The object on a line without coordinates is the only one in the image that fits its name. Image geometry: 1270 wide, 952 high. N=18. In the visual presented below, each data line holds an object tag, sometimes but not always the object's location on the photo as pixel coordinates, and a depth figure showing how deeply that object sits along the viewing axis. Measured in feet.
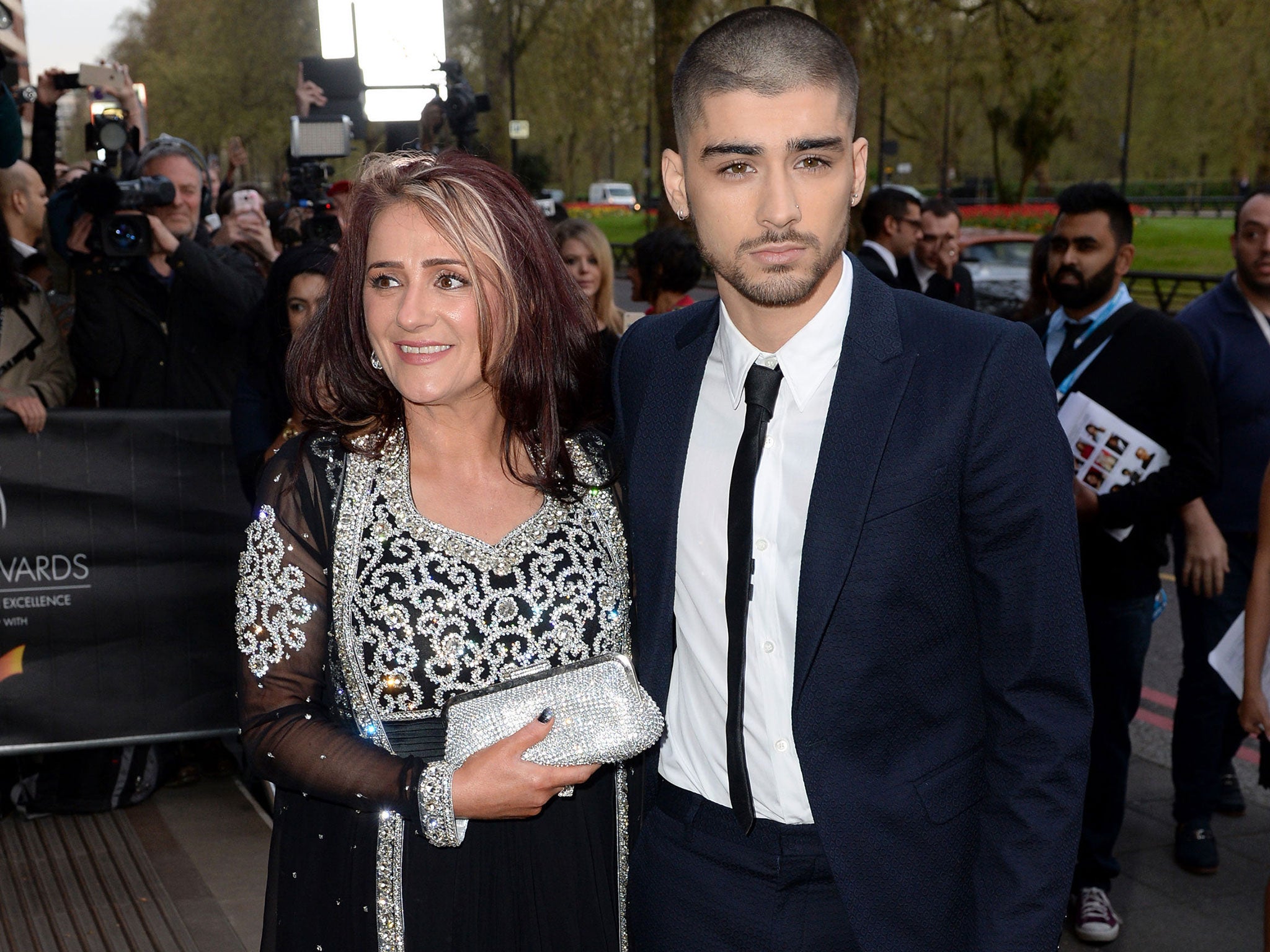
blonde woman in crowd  19.43
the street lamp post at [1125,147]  113.47
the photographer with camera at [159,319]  17.04
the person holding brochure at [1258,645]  10.16
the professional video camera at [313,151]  21.02
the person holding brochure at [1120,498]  13.01
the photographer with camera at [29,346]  16.55
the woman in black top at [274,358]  14.74
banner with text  15.65
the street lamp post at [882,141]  91.14
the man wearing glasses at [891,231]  21.53
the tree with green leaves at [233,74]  111.04
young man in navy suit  6.20
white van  195.52
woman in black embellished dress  7.17
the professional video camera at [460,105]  19.62
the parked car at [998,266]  52.80
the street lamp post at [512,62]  77.15
